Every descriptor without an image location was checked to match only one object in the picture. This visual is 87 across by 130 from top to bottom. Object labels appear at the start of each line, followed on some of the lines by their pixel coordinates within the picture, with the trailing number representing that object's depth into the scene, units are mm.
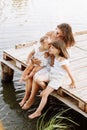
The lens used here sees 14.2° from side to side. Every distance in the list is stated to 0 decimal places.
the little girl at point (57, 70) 5430
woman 5594
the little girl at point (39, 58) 5738
